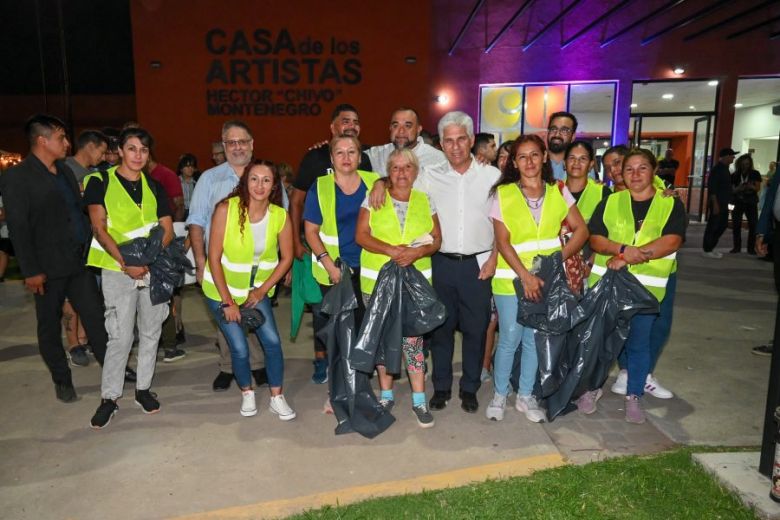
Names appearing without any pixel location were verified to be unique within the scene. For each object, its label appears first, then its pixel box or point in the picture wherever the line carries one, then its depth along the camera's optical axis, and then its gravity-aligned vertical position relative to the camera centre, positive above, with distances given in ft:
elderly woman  11.35 -1.03
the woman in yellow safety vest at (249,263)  11.67 -1.91
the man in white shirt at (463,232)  11.76 -1.20
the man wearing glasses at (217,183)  13.16 -0.23
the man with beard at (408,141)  13.47 +0.84
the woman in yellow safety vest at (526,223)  11.39 -0.96
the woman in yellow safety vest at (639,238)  11.61 -1.29
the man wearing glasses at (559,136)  14.37 +1.03
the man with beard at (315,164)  13.70 +0.25
